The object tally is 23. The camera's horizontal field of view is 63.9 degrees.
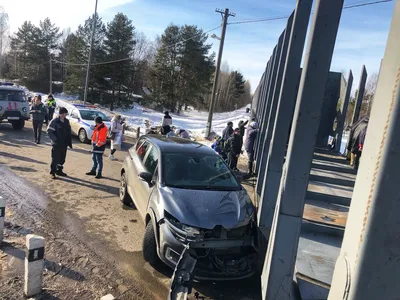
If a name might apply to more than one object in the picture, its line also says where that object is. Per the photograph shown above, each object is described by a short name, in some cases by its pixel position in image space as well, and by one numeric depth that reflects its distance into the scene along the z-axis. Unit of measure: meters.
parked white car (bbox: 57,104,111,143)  13.97
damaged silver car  3.99
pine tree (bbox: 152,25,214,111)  45.69
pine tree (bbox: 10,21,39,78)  52.46
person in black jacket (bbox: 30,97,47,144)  12.27
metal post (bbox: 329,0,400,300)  1.42
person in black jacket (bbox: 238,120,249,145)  11.35
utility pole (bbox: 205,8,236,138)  20.50
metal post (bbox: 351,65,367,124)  9.42
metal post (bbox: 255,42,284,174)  8.41
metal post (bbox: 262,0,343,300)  2.94
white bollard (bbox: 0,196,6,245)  4.51
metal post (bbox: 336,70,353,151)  9.33
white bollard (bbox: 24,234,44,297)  3.50
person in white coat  10.95
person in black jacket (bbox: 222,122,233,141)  11.80
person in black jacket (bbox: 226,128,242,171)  10.45
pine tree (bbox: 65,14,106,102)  41.25
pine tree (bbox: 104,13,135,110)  41.56
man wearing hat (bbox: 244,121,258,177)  10.45
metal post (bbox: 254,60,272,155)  10.72
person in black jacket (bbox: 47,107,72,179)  8.30
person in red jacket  8.62
